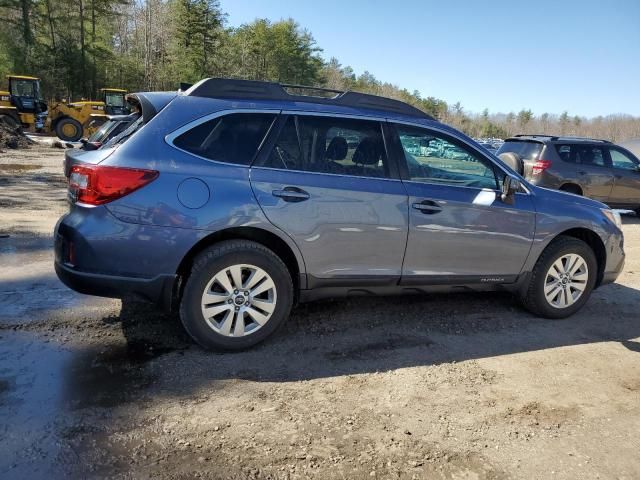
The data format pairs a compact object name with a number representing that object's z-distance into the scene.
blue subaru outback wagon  3.44
